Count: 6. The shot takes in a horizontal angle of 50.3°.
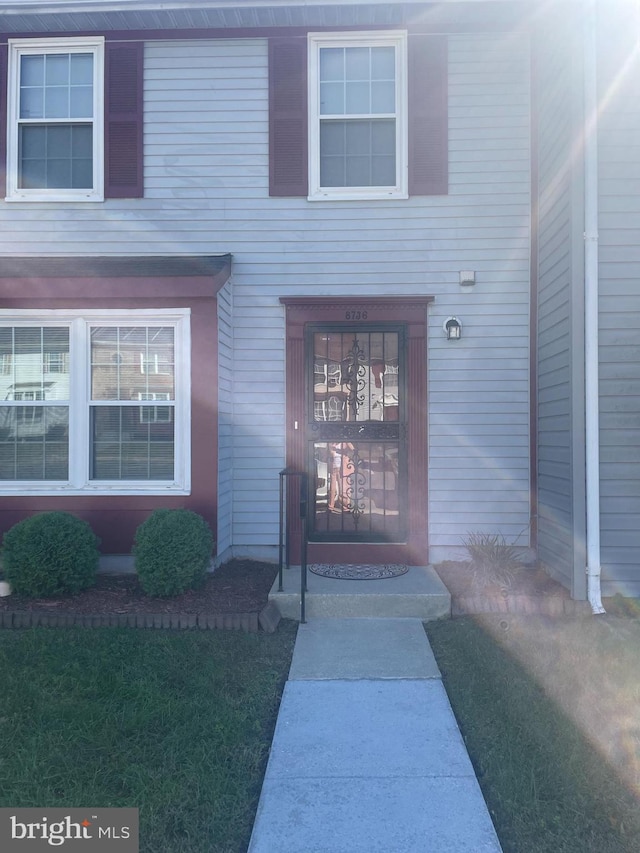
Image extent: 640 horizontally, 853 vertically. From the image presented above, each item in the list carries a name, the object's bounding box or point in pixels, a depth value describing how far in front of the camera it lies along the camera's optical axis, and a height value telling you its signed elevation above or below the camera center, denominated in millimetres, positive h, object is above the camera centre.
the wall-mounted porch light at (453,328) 6172 +957
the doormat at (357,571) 5715 -1184
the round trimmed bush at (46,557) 5023 -916
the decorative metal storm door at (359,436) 6285 -19
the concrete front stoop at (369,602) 5047 -1254
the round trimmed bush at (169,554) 5035 -897
